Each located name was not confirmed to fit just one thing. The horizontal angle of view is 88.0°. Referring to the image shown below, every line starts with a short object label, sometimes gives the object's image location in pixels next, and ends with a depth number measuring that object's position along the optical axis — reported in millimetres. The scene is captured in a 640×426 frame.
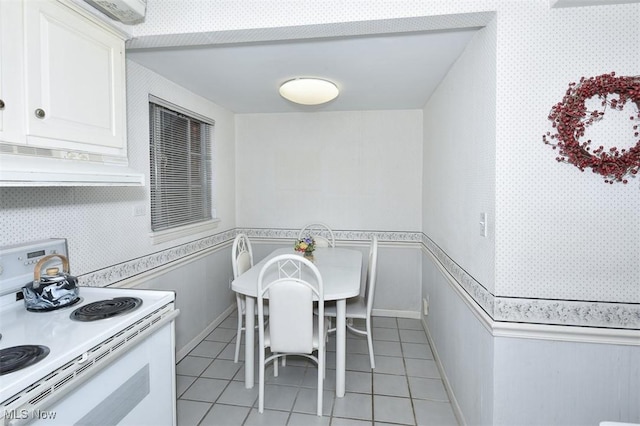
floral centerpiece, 2814
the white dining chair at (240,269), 2534
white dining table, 2102
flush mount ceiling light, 2406
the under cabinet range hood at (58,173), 1062
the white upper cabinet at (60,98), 1129
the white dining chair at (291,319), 1922
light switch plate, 1604
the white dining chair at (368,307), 2475
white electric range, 926
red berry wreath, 1354
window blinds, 2605
